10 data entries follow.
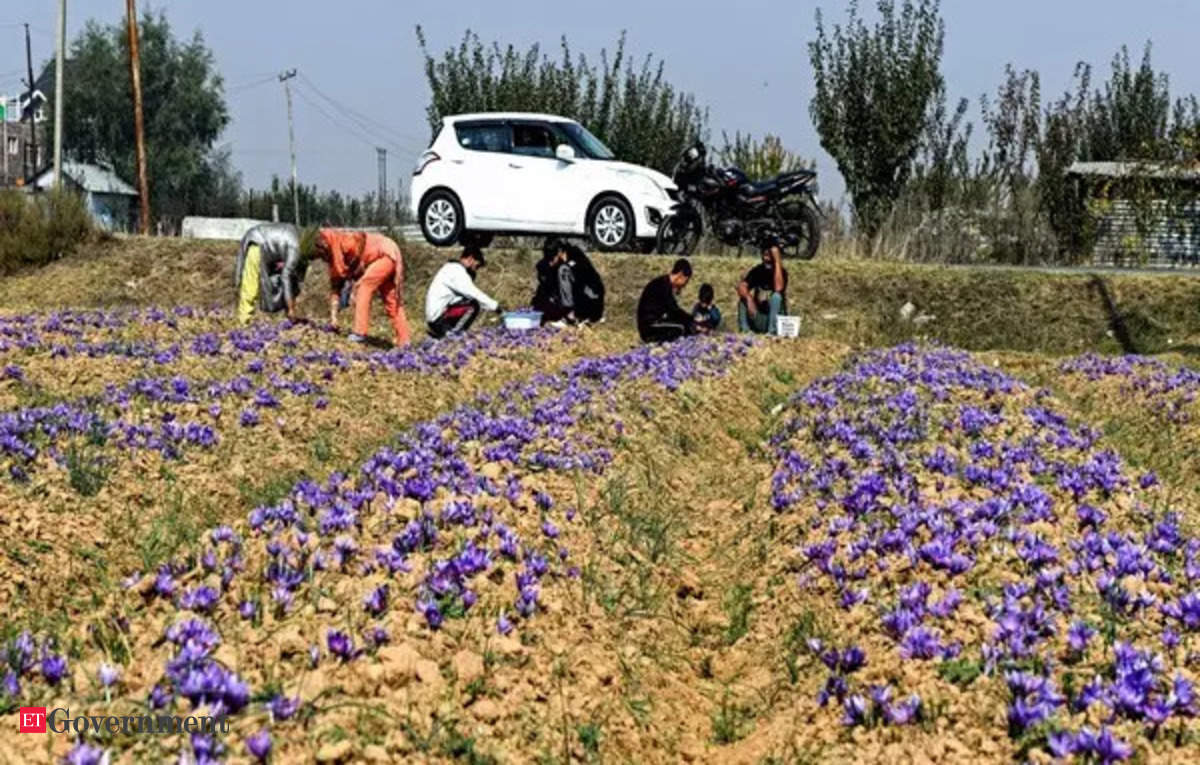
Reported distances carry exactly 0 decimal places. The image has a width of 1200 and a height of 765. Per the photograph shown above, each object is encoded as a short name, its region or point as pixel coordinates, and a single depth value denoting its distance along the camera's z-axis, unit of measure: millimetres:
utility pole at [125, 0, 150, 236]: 34531
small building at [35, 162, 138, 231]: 76938
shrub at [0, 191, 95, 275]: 25047
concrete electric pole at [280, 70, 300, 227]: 84938
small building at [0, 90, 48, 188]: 87750
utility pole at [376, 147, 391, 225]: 52562
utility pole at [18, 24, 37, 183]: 70175
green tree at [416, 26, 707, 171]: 31812
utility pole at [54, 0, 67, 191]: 36406
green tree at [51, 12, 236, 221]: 84938
